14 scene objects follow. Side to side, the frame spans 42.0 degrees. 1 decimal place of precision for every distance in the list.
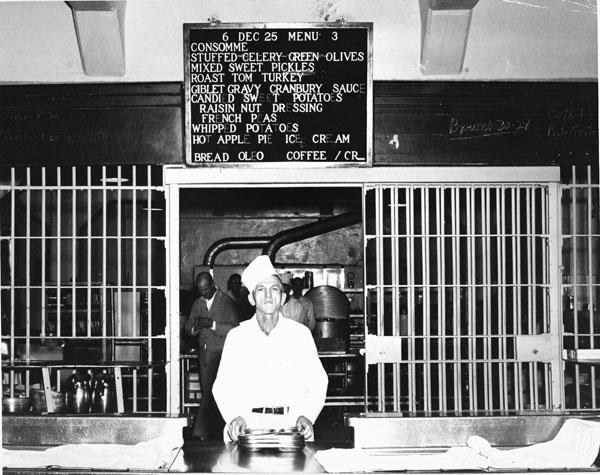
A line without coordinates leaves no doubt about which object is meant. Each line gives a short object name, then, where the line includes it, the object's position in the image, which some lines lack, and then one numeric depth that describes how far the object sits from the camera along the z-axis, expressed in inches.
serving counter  102.3
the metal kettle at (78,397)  209.8
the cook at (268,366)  142.5
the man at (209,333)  265.9
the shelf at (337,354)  289.4
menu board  207.6
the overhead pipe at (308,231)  375.9
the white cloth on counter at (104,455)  107.3
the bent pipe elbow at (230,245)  412.0
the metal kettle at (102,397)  217.5
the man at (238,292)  351.9
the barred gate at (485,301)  214.8
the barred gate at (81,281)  218.7
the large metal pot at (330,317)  302.6
